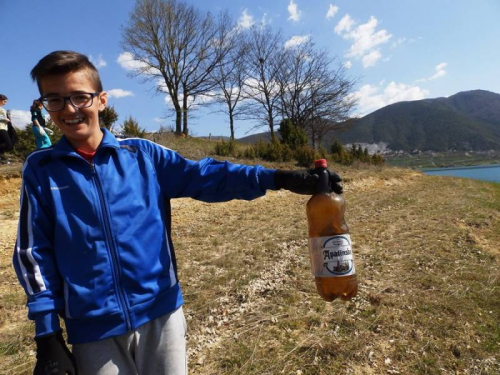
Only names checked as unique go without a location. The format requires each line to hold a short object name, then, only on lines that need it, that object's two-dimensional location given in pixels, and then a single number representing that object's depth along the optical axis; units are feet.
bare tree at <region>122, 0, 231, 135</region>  77.61
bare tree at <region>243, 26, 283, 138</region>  87.76
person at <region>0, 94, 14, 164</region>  24.11
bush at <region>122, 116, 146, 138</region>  50.11
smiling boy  4.63
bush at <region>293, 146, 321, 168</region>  56.56
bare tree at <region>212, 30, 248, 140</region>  87.35
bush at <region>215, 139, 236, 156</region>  54.70
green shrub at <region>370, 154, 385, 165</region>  71.28
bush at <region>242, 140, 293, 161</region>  56.34
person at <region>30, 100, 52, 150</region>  27.58
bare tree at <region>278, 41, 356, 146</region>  86.25
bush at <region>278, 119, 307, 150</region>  64.44
